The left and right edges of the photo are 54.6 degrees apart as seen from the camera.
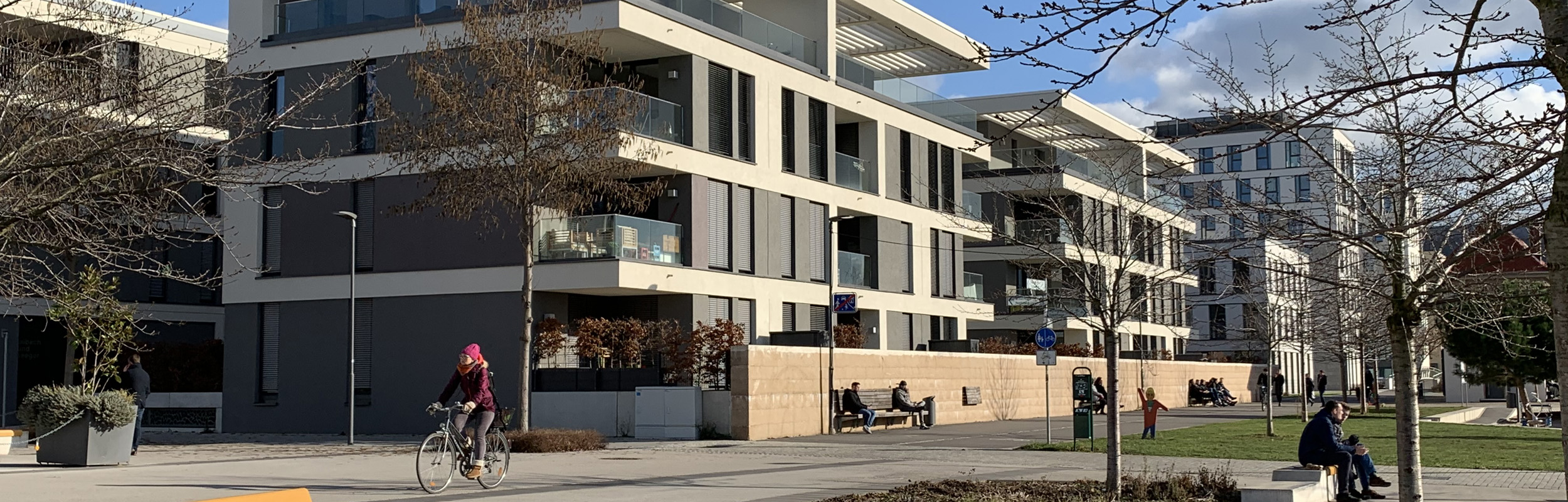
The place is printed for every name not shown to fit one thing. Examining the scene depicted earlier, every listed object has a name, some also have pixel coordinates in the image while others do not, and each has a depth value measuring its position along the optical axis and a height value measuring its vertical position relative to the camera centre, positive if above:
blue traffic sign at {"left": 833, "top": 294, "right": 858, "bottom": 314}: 35.34 +1.29
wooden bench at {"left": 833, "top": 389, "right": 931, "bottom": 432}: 33.16 -1.03
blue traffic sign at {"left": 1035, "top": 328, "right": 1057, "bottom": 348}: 27.07 +0.35
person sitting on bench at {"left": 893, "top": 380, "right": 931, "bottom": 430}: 35.09 -0.99
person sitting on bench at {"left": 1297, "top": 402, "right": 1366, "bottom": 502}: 15.04 -0.94
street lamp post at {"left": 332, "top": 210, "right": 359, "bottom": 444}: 29.98 +2.44
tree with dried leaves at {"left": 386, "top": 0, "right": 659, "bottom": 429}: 26.44 +4.19
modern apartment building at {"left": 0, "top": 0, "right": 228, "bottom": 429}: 11.72 +2.09
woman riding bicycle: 16.08 -0.36
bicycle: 15.79 -1.03
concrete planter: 20.02 -1.10
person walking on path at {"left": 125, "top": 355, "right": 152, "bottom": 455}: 24.25 -0.32
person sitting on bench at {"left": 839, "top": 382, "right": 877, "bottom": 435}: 33.03 -1.00
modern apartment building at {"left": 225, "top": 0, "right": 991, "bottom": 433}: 32.56 +2.80
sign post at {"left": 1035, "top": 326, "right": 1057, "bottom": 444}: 26.17 +0.27
